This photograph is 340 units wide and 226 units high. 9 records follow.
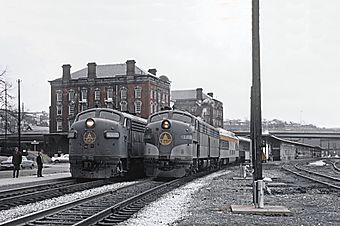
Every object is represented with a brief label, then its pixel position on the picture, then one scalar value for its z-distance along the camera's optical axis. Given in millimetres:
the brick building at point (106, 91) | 85625
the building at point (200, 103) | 116750
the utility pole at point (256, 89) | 13210
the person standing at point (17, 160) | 28828
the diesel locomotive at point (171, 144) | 23906
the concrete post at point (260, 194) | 12503
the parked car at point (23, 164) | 42956
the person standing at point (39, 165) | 28614
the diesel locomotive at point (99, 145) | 22469
